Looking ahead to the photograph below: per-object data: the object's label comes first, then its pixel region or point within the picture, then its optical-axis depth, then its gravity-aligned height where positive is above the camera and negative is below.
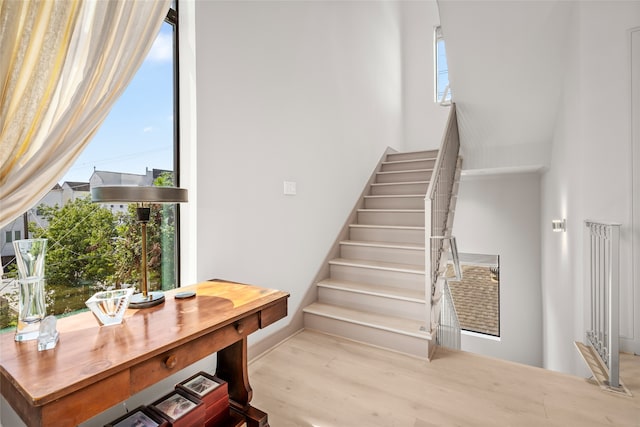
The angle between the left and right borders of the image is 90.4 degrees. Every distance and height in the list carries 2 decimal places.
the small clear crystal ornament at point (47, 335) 1.05 -0.41
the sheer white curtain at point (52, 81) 1.14 +0.54
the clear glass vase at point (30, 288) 1.11 -0.26
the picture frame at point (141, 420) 1.30 -0.86
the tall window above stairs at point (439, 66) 5.86 +2.71
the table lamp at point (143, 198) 1.28 +0.07
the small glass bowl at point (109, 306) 1.24 -0.36
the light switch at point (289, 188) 2.81 +0.23
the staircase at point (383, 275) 2.67 -0.62
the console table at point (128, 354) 0.88 -0.46
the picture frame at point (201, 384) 1.51 -0.84
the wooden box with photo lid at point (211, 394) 1.49 -0.86
